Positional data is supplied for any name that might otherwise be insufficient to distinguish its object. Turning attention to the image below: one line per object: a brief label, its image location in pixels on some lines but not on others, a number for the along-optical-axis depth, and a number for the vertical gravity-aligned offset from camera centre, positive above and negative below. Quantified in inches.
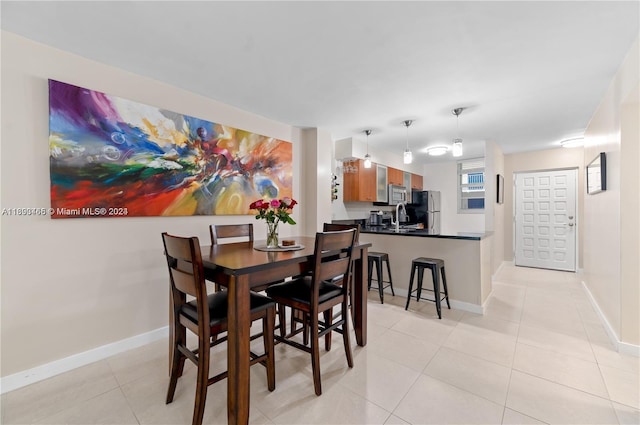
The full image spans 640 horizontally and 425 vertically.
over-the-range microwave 212.1 +12.2
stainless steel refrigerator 229.9 +0.5
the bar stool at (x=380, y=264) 132.6 -27.7
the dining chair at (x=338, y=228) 95.7 -7.3
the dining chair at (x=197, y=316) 56.7 -23.7
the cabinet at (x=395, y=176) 213.7 +27.4
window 243.3 +21.1
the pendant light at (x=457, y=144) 124.6 +30.1
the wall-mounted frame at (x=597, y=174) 105.4 +14.3
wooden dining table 56.4 -15.7
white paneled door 199.0 -8.2
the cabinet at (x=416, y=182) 252.6 +26.3
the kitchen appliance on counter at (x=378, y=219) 209.8 -7.0
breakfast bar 123.8 -23.6
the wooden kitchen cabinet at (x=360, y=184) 184.5 +17.6
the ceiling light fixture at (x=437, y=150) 170.5 +37.7
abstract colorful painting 78.5 +17.9
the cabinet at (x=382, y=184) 199.6 +19.5
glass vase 82.6 -7.7
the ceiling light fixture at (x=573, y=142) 171.3 +42.3
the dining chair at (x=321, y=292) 68.5 -23.2
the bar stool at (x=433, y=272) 118.4 -28.8
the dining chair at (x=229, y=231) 97.0 -7.6
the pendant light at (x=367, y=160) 156.9 +28.8
